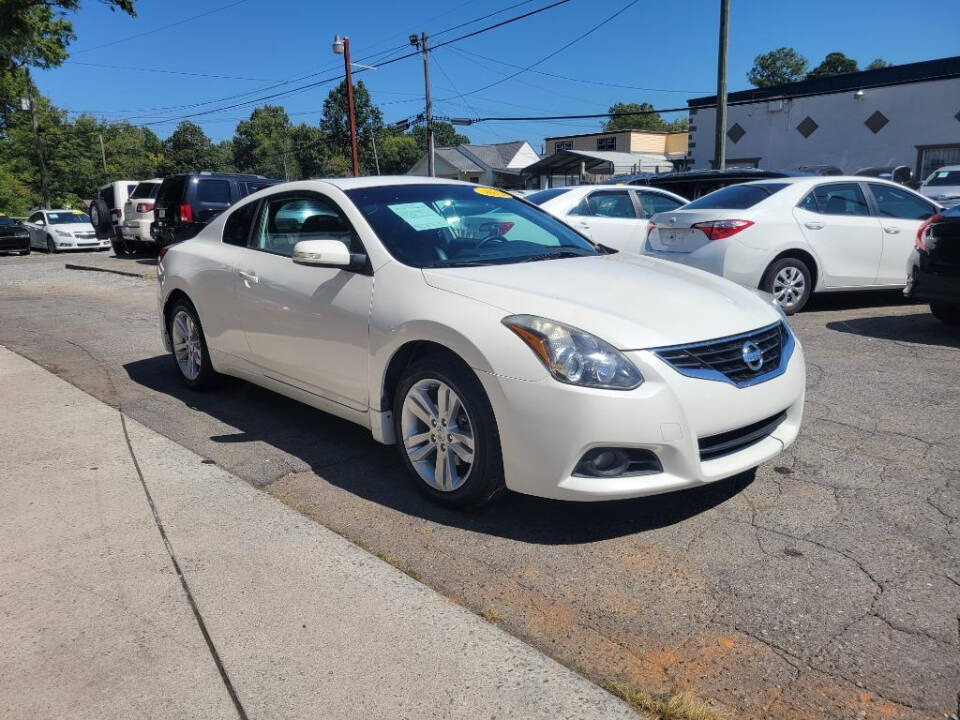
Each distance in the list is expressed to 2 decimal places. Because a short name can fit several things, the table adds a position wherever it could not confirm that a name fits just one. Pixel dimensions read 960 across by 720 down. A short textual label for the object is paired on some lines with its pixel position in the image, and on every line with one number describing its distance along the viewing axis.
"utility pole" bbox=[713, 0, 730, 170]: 17.58
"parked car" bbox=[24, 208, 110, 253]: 25.02
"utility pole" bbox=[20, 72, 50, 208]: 43.61
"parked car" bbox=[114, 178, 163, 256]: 18.45
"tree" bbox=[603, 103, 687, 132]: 116.19
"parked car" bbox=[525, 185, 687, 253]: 9.71
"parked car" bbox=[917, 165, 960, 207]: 16.80
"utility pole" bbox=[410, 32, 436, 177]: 37.78
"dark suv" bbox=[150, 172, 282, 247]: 15.02
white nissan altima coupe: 3.00
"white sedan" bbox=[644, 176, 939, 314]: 7.76
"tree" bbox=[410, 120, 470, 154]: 141.00
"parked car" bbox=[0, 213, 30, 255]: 24.58
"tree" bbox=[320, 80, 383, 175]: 100.69
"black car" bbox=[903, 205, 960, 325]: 6.51
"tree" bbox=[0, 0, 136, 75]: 23.73
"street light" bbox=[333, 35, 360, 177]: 26.72
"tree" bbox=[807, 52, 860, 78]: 95.38
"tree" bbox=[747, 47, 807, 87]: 103.31
